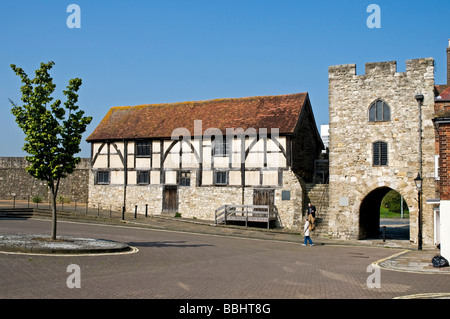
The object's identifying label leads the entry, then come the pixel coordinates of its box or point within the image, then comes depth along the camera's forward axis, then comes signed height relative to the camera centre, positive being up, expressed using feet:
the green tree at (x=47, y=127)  59.62 +7.04
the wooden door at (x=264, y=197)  104.32 -2.25
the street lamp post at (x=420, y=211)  72.69 -3.38
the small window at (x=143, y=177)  119.03 +2.02
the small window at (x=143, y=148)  119.14 +9.00
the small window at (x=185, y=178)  114.73 +1.68
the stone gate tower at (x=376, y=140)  84.17 +8.46
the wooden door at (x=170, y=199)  115.44 -3.13
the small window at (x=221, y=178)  110.62 +1.80
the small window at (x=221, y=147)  110.11 +8.71
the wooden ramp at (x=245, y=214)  101.55 -5.77
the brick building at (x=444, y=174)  53.21 +1.53
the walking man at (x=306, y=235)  77.82 -7.57
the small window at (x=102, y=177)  123.75 +2.01
